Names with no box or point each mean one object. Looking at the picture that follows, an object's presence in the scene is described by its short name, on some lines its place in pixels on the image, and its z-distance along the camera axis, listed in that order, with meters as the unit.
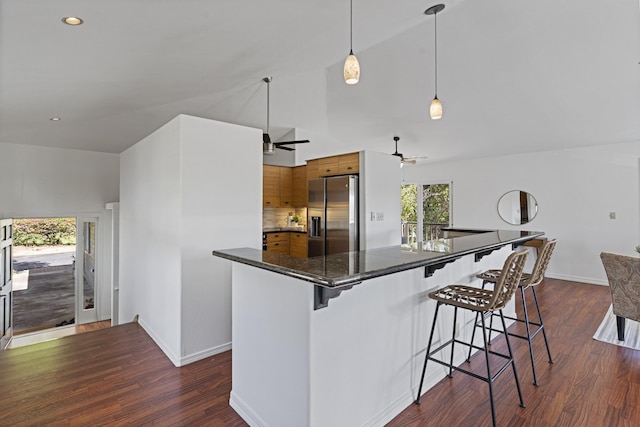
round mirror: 6.27
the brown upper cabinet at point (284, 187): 6.49
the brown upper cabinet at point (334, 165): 4.66
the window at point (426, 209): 7.65
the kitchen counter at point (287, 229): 6.21
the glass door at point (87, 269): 5.83
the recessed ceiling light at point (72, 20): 1.94
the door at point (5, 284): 4.65
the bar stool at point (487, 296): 2.02
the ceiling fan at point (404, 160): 5.85
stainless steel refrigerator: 4.57
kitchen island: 1.61
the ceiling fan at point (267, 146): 4.57
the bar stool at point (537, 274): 2.68
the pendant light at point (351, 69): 2.18
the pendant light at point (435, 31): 2.91
